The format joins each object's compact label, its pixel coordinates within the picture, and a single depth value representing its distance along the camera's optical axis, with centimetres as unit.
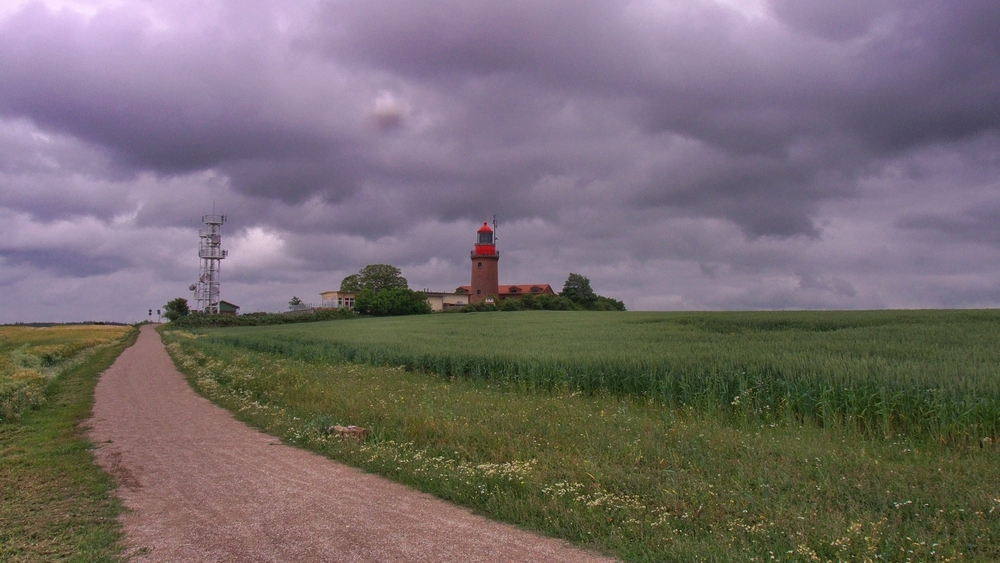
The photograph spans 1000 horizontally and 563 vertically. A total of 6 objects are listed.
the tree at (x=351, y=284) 10800
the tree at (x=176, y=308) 12062
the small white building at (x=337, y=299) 10277
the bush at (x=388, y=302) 8819
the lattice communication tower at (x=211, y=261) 9919
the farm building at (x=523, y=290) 10500
